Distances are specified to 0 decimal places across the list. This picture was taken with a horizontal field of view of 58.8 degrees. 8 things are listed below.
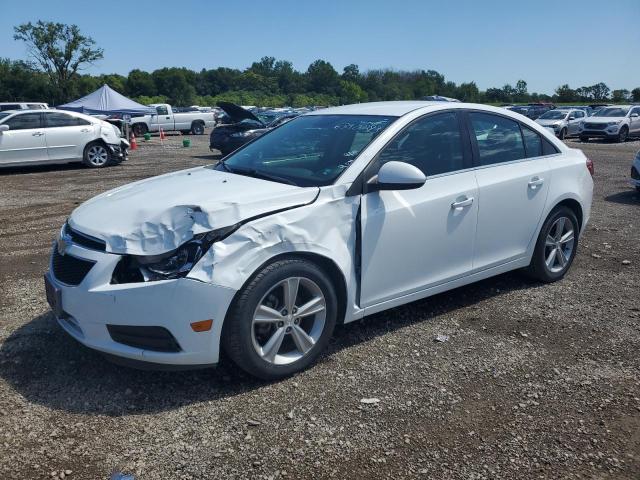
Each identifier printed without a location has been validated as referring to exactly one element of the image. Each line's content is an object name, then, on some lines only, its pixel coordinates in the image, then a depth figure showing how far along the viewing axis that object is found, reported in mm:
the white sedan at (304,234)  3150
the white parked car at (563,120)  27828
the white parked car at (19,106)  26369
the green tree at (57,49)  68562
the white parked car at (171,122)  31584
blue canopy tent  26281
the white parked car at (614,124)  25281
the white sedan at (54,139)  13836
